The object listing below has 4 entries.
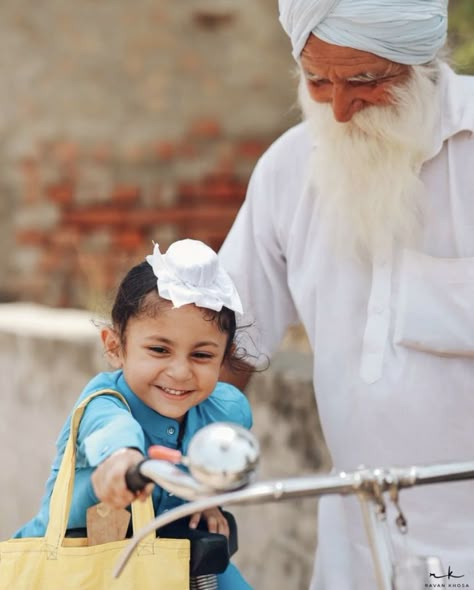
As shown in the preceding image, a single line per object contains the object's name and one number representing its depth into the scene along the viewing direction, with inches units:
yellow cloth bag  89.0
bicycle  70.4
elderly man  114.6
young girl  96.3
